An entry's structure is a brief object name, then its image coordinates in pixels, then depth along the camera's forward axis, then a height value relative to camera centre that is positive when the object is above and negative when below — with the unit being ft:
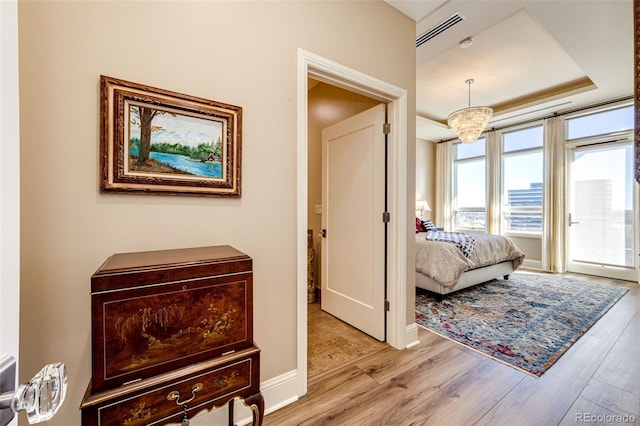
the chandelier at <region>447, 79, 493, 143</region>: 12.22 +4.39
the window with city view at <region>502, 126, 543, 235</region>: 16.69 +2.06
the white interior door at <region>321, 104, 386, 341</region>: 7.61 -0.30
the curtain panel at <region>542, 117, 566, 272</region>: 15.35 +0.98
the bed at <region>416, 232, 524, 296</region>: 10.36 -2.20
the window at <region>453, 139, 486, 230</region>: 19.60 +2.02
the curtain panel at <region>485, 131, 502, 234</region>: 18.20 +2.12
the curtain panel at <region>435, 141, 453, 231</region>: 21.40 +2.34
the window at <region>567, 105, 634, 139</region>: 13.52 +4.89
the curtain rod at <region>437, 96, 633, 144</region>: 13.50 +5.82
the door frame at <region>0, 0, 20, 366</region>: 1.35 +0.16
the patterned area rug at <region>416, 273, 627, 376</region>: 7.11 -3.73
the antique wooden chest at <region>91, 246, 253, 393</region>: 2.73 -1.17
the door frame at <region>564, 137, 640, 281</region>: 13.14 +0.82
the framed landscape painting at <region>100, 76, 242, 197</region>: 3.66 +1.09
